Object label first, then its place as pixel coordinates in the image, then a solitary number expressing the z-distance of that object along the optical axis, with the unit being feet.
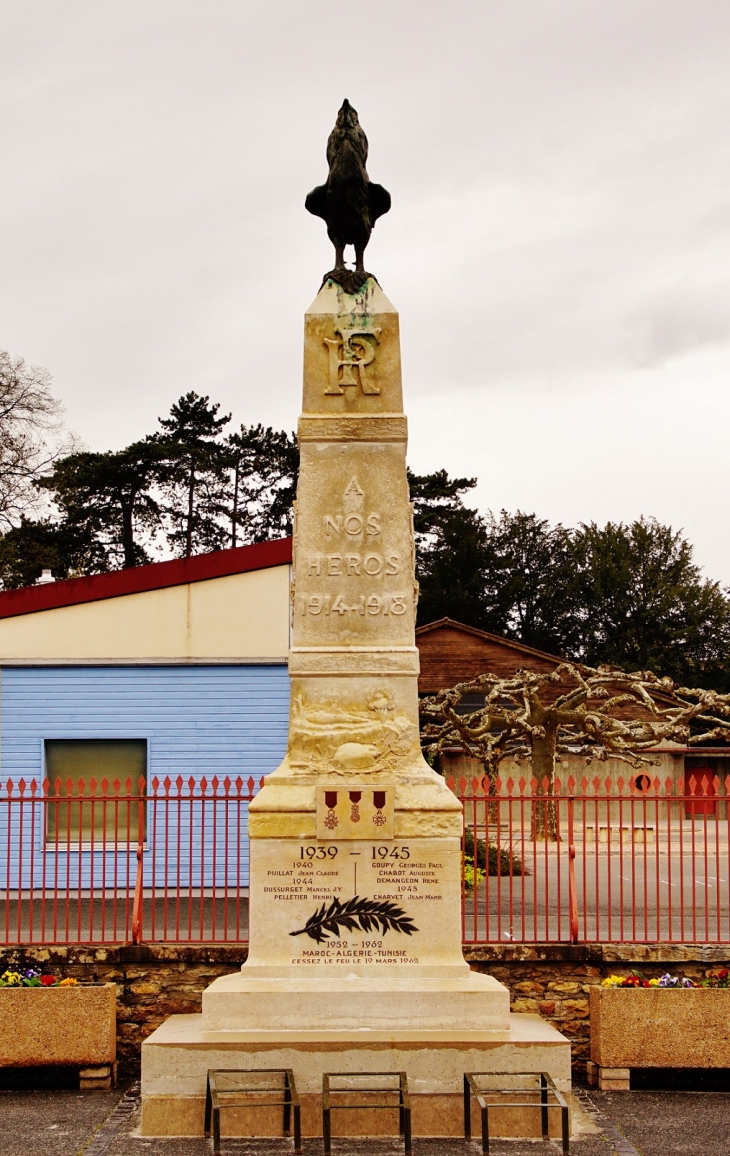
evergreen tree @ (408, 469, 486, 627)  178.81
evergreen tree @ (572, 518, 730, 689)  186.09
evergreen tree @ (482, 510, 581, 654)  190.49
